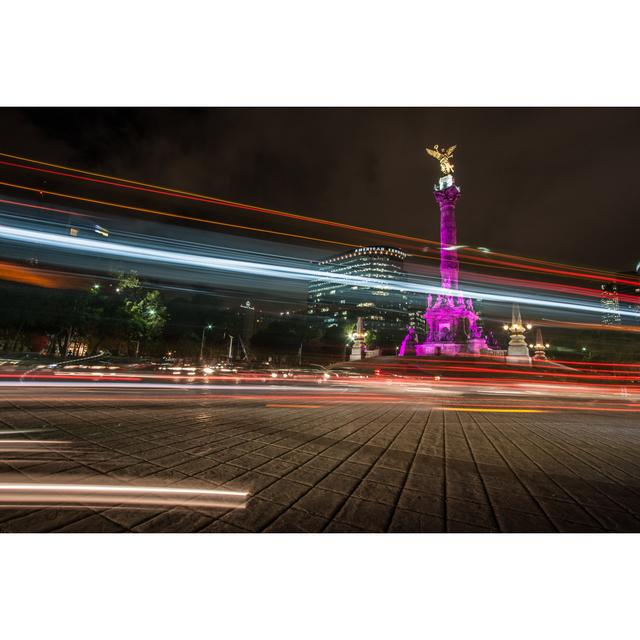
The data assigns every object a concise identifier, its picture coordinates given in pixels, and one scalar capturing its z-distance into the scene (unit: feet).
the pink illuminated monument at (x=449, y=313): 136.87
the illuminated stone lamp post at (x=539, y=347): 159.22
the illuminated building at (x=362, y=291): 429.87
